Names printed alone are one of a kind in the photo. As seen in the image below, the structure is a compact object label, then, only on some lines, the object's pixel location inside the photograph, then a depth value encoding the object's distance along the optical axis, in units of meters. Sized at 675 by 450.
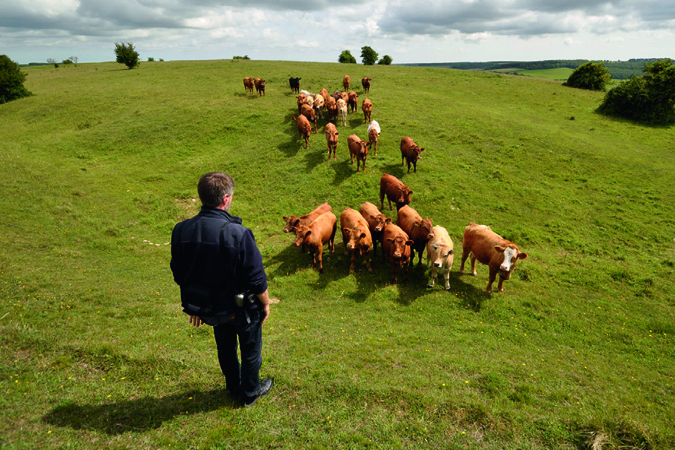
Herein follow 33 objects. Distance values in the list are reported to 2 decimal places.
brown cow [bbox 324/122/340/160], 18.03
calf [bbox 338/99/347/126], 22.44
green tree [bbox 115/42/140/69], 48.56
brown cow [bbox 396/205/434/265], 10.04
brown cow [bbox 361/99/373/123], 22.83
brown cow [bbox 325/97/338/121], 23.22
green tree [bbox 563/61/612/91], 37.94
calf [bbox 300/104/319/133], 22.12
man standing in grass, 3.46
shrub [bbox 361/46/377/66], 73.69
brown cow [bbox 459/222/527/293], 8.87
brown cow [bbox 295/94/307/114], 23.71
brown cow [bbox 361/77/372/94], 29.94
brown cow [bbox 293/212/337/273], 10.10
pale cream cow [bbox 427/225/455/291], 9.39
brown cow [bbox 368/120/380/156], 18.22
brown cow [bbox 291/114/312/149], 19.92
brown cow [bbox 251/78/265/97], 29.48
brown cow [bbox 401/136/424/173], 16.61
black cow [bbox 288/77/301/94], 30.09
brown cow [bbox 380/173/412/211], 13.01
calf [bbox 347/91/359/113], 24.77
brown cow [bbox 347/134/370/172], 16.59
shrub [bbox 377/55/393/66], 72.14
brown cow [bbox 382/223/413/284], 9.38
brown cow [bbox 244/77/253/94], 30.19
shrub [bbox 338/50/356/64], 73.31
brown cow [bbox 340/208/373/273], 10.08
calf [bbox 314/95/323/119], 23.38
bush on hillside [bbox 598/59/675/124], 27.06
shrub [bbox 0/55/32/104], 32.94
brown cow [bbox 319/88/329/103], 25.78
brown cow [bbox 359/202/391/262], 10.86
